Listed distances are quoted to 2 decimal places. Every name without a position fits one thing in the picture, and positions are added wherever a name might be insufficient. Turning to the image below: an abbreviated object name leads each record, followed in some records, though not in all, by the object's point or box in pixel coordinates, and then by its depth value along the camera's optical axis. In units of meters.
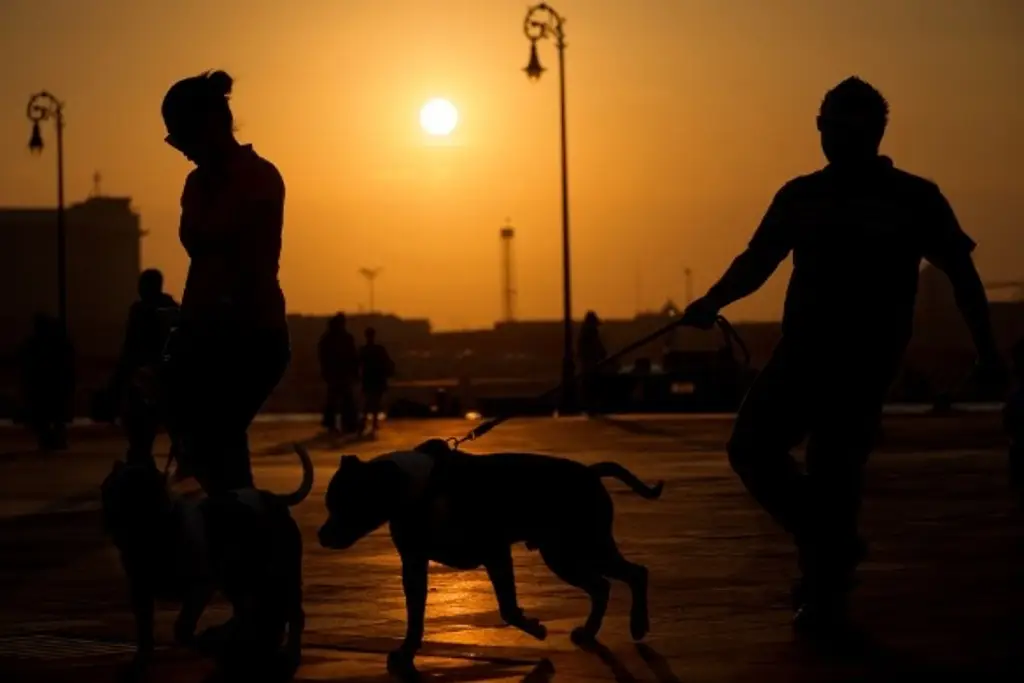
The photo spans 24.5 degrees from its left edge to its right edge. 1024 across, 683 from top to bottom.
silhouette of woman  8.88
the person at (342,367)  36.09
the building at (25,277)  195.50
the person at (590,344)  40.25
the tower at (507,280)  134.38
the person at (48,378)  31.38
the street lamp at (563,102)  51.41
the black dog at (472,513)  8.54
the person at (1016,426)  16.66
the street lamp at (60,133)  60.91
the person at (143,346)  14.63
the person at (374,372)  36.59
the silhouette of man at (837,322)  9.61
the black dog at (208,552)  8.16
